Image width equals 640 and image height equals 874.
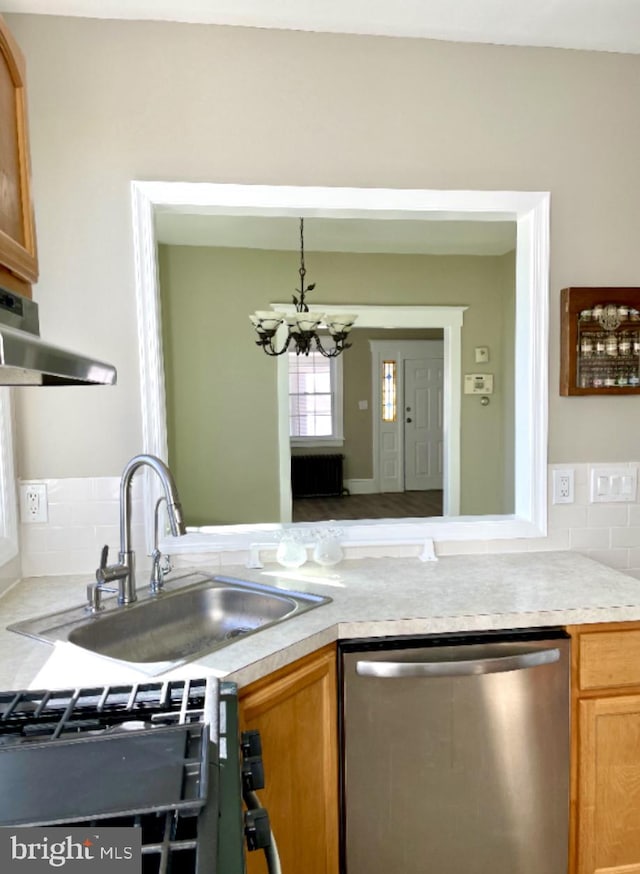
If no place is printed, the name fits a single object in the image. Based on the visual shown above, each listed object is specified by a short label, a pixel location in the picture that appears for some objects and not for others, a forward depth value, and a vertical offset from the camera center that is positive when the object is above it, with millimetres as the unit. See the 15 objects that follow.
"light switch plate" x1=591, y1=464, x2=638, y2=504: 2109 -290
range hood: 766 +83
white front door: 8625 -253
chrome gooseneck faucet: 1506 -328
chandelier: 3490 +504
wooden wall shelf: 2043 +221
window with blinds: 8586 +109
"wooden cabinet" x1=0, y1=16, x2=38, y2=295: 1151 +477
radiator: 8477 -994
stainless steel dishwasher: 1451 -874
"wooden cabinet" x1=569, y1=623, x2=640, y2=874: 1537 -898
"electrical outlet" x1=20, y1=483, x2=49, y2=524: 1866 -294
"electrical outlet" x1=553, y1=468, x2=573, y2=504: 2094 -292
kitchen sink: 1491 -580
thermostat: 4617 +175
